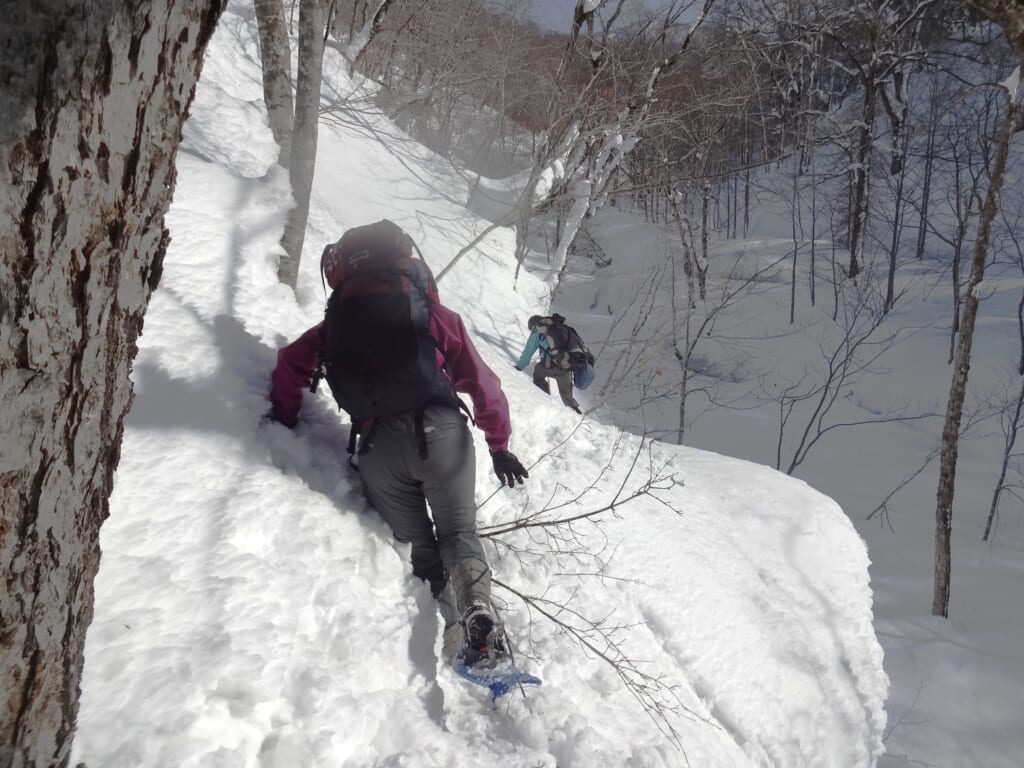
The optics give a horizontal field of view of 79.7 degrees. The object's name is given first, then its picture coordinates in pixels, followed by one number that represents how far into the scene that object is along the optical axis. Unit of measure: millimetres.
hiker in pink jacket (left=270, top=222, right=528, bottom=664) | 2219
